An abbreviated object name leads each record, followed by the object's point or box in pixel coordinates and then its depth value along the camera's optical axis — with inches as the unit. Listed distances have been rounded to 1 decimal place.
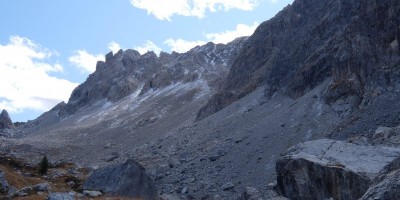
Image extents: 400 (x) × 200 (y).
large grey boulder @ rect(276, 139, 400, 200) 924.6
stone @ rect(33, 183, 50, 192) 1157.0
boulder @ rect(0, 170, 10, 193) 1186.0
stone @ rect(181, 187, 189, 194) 1506.2
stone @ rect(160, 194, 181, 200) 1415.4
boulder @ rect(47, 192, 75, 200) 926.4
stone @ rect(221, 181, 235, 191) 1421.9
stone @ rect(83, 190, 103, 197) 1328.1
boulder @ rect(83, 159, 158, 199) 1418.6
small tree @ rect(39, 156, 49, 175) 1985.5
